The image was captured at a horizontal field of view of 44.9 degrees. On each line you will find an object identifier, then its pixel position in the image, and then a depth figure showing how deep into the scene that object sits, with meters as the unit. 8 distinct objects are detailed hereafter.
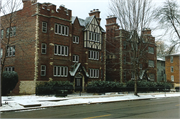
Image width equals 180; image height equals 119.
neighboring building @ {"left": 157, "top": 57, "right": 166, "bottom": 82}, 66.61
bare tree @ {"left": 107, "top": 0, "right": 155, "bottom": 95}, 27.83
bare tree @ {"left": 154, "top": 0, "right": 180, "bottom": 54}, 21.66
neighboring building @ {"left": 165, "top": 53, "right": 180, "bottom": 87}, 61.31
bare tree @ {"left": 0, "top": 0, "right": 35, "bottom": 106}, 31.95
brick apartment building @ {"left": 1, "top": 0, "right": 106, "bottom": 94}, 30.69
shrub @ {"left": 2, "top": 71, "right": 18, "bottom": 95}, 25.66
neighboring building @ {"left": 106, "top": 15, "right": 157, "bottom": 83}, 44.16
